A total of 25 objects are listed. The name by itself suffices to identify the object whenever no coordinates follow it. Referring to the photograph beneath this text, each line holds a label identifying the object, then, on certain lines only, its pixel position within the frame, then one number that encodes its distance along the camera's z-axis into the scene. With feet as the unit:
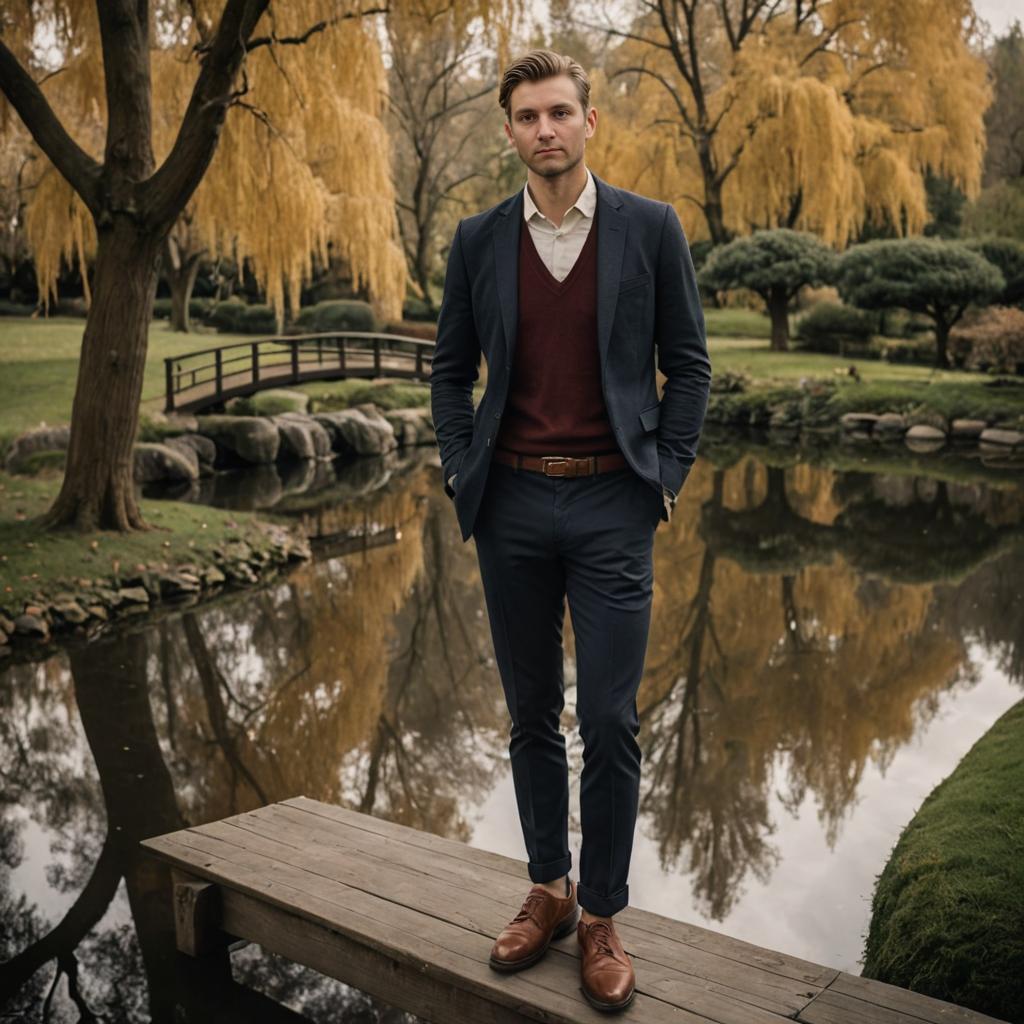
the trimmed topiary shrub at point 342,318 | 89.71
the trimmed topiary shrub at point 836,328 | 80.23
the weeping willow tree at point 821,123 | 70.13
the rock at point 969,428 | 56.59
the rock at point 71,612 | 24.89
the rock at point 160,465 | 44.06
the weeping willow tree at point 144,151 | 27.04
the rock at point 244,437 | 51.11
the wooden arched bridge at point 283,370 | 53.36
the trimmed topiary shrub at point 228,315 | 92.53
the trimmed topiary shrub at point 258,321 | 91.71
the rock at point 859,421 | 60.25
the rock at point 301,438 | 53.83
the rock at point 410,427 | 60.95
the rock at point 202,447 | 48.65
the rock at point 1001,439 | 54.65
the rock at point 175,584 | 27.68
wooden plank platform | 8.48
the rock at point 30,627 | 24.06
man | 8.50
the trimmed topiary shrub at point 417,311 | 96.99
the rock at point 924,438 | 55.72
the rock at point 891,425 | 58.90
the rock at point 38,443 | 42.14
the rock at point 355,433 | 56.39
